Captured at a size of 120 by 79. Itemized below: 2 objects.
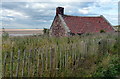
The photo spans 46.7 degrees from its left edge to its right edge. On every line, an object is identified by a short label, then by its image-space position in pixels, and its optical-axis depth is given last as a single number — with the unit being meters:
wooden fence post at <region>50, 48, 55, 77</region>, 5.36
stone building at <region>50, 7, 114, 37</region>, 21.23
